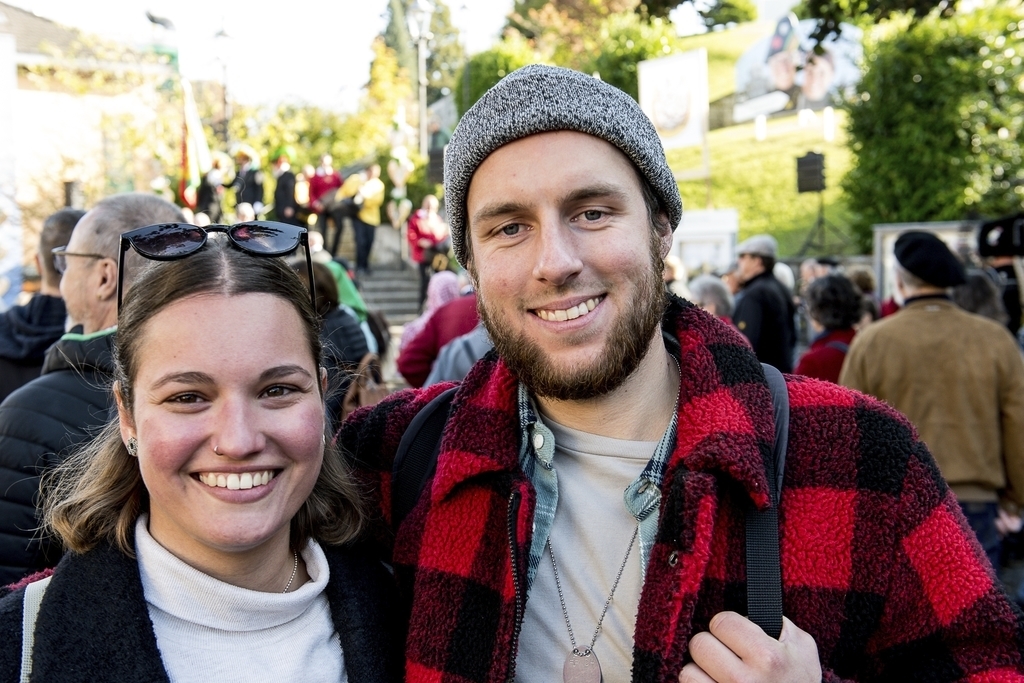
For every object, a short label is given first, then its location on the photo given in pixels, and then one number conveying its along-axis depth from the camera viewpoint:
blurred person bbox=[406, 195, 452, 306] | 15.15
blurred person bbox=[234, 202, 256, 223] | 12.24
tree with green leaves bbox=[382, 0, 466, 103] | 39.38
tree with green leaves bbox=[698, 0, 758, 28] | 37.06
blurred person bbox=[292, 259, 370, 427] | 4.68
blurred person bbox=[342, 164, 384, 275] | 16.64
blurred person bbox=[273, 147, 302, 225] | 16.86
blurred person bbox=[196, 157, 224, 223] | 17.03
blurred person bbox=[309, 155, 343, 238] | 17.44
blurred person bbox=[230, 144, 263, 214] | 16.12
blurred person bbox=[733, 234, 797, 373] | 7.01
